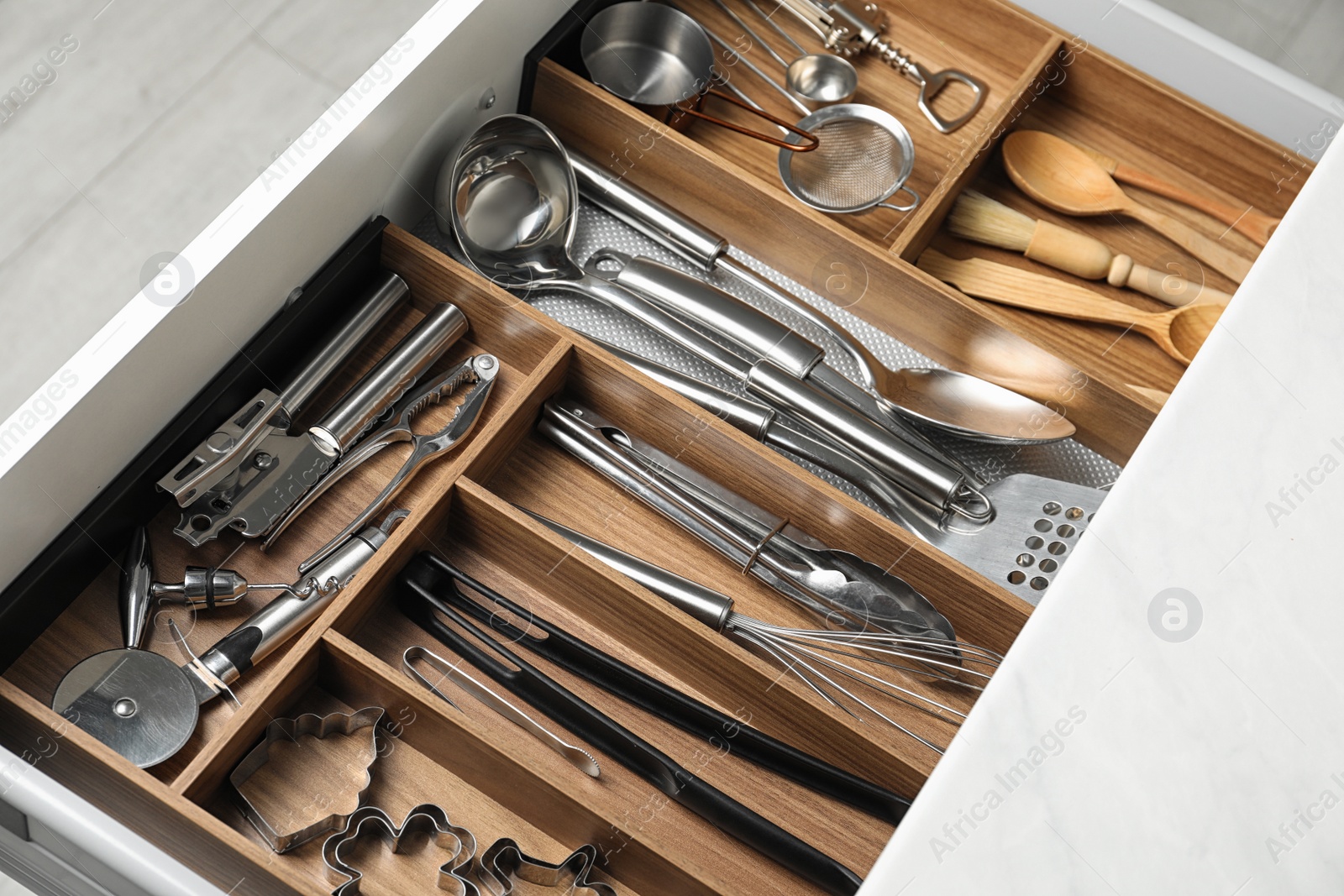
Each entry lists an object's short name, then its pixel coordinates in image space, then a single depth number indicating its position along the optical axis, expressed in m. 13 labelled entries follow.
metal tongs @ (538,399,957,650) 0.80
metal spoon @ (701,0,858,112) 1.04
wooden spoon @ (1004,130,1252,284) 1.00
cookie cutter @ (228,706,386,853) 0.70
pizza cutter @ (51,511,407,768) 0.70
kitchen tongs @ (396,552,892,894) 0.73
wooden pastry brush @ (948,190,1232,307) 0.98
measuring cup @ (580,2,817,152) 0.99
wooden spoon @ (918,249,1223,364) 0.95
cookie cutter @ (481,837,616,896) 0.71
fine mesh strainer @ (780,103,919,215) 0.97
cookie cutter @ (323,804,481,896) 0.70
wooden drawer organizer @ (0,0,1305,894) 0.70
